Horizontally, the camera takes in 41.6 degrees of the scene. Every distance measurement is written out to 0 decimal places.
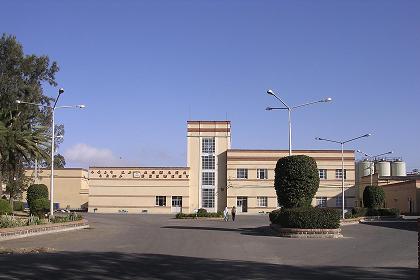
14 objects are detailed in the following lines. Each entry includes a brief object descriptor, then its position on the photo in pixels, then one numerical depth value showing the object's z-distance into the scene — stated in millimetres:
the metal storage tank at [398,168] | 100750
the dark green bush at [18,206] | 61719
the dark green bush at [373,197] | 54750
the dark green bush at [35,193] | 42031
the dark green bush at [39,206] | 40438
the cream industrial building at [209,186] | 80438
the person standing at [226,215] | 55906
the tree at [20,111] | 37906
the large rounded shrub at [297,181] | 30359
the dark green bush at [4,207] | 35969
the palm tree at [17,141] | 36406
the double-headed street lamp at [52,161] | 37281
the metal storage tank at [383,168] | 99625
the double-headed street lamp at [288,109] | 34406
